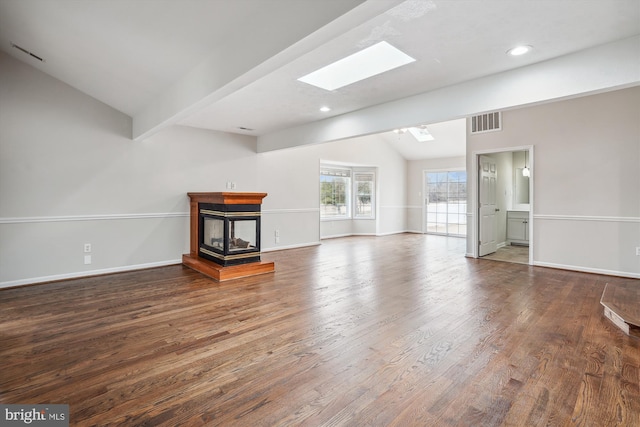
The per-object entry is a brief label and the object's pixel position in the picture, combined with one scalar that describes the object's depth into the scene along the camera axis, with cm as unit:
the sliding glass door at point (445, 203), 909
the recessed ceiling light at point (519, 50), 261
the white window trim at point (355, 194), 918
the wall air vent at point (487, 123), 545
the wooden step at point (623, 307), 258
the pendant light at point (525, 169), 708
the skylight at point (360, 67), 297
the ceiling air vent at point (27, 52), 349
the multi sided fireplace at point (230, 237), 441
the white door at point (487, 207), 592
